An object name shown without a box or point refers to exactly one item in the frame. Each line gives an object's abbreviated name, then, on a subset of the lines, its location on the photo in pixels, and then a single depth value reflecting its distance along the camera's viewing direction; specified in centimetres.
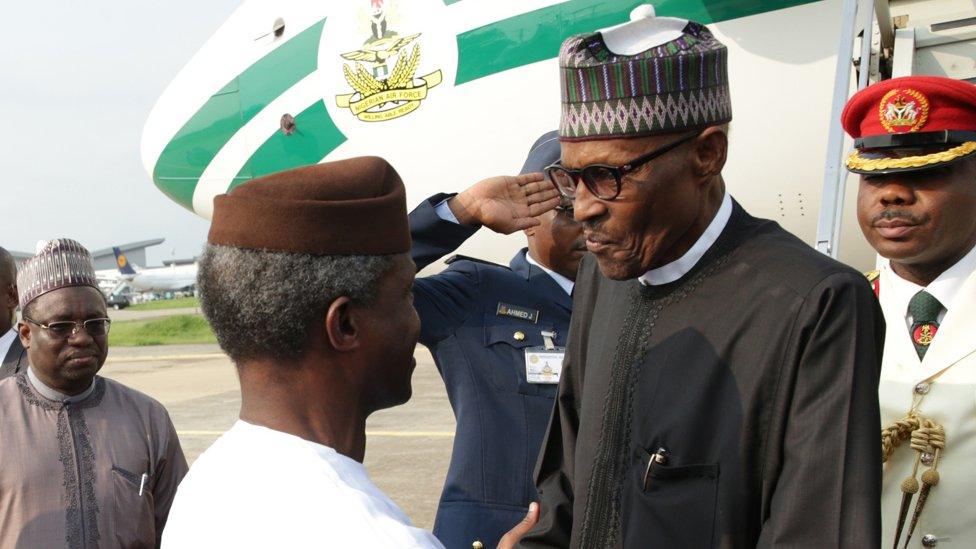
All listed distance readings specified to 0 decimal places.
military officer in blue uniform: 264
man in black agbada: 153
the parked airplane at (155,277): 7688
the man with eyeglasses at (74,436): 292
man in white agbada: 131
